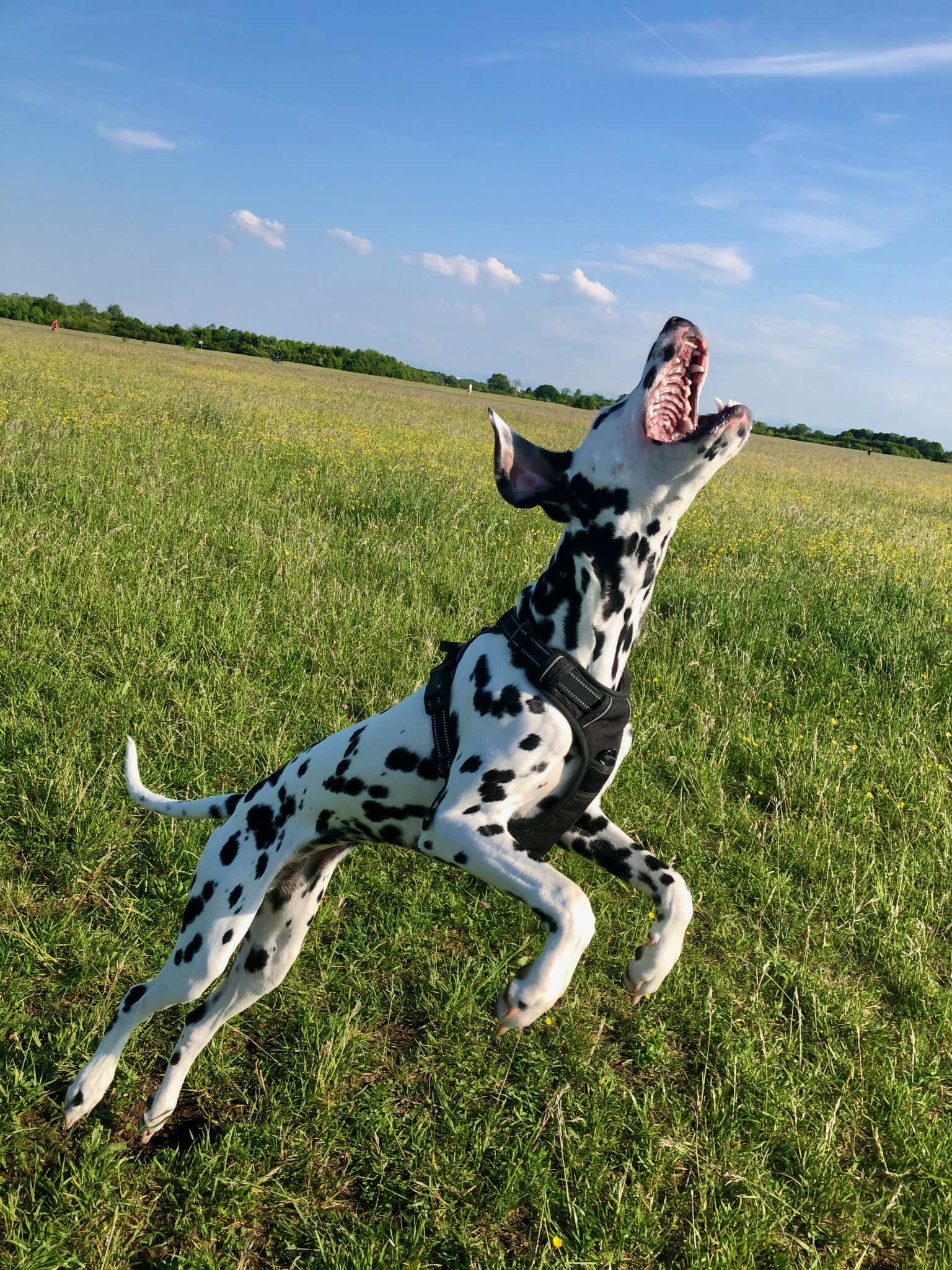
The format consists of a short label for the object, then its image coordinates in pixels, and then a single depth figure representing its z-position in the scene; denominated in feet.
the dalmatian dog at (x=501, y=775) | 6.97
